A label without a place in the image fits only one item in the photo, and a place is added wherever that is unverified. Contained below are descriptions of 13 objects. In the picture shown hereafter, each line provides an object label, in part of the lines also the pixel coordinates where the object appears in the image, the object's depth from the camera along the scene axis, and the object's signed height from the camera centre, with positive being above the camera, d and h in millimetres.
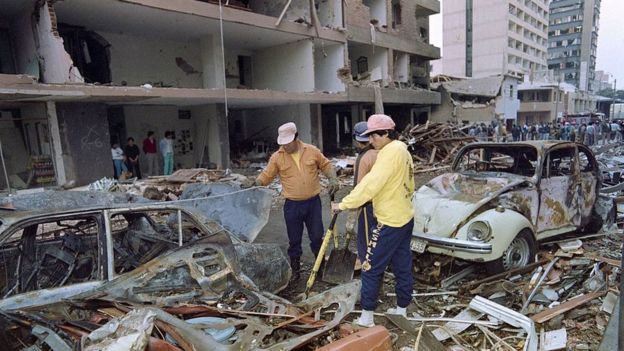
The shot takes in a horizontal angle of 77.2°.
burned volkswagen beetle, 4324 -1177
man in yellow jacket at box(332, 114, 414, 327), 3322 -809
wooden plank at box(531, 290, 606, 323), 3484 -1839
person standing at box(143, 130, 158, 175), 13086 -1017
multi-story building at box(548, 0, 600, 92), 82250 +14246
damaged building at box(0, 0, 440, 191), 10227 +1698
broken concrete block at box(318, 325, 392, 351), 2123 -1261
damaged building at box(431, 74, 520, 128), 26562 +923
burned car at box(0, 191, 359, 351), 2211 -1193
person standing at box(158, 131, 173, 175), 13289 -1019
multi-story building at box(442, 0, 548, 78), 59812 +11613
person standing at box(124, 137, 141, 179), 12469 -1043
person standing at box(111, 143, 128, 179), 11872 -1099
